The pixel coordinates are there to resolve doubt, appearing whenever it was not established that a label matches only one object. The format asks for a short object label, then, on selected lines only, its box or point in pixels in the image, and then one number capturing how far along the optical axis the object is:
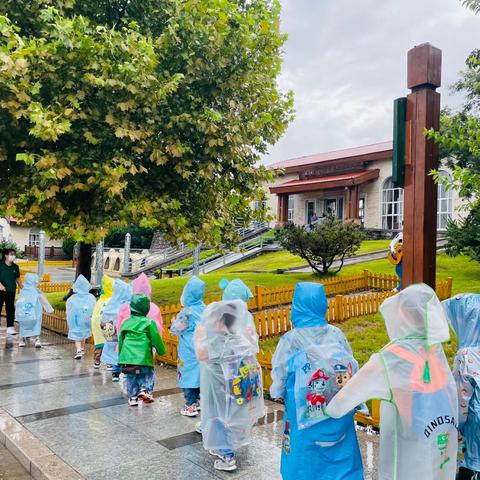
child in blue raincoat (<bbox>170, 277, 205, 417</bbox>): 5.13
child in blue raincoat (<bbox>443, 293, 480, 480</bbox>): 3.12
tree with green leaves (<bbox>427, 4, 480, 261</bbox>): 13.27
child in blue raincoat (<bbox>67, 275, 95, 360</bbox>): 8.33
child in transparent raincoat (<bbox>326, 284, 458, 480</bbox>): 2.74
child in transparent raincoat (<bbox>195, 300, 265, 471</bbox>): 4.04
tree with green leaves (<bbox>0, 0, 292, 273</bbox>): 7.18
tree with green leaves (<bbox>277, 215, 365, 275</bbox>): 14.73
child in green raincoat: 5.49
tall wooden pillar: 3.17
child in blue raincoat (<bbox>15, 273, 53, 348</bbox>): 9.36
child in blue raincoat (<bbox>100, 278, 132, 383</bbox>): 6.93
